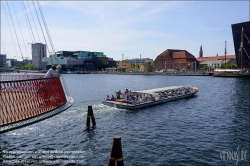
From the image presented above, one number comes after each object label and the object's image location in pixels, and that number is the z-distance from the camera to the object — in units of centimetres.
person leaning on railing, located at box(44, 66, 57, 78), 1398
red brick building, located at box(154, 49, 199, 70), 19038
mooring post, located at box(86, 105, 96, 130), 2238
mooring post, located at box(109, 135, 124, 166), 1087
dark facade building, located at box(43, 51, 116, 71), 19329
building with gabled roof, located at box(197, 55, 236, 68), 19266
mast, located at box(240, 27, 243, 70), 11919
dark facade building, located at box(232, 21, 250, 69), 11844
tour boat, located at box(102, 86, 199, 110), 3200
